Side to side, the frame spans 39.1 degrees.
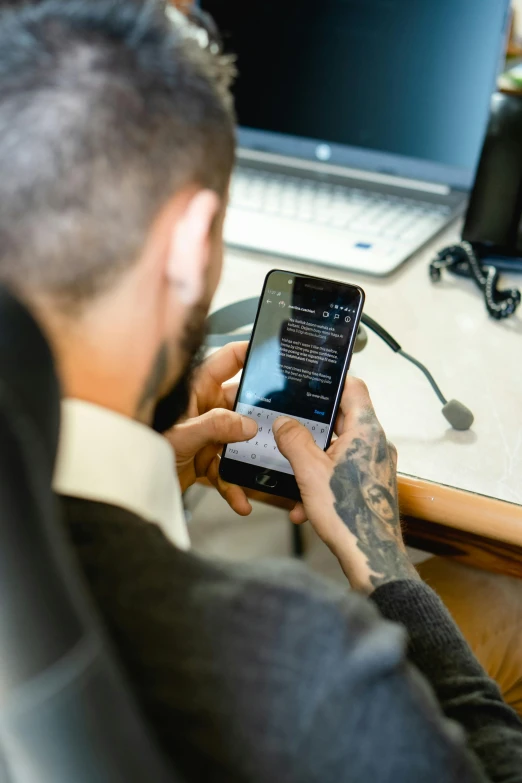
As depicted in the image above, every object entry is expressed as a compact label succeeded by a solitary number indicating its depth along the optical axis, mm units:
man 351
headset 804
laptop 1022
